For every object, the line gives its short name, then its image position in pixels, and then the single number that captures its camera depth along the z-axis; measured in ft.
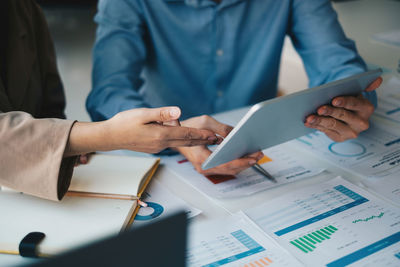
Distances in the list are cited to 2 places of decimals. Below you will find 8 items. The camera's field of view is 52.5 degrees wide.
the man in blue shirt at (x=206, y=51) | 4.72
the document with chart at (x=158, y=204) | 2.95
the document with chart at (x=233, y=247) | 2.51
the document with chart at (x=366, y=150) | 3.63
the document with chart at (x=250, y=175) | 3.33
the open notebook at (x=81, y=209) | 2.62
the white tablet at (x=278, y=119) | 2.76
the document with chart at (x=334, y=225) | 2.56
